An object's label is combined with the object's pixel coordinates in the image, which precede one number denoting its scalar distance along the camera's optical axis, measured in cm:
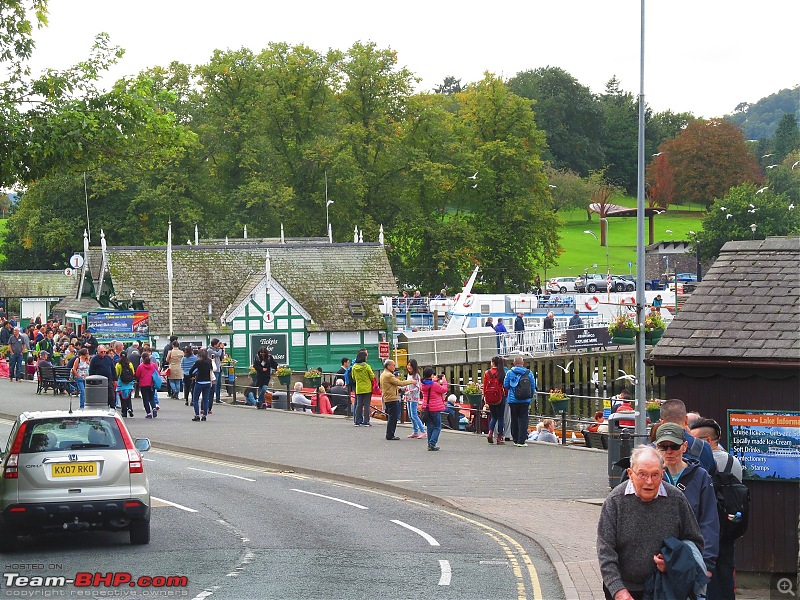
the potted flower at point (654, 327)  4197
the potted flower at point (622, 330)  4209
